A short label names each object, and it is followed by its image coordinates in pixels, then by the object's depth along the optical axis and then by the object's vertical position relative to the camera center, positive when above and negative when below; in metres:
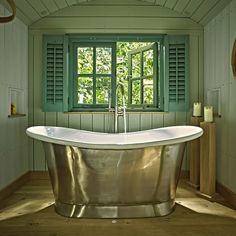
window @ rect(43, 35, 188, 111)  3.95 +0.50
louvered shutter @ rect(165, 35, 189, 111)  3.95 +0.46
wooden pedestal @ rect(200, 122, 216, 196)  3.17 -0.49
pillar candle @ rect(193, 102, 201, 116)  3.59 +0.01
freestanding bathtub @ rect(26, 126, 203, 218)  2.47 -0.54
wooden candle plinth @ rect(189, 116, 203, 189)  3.52 -0.55
